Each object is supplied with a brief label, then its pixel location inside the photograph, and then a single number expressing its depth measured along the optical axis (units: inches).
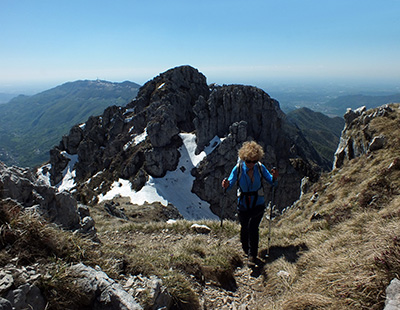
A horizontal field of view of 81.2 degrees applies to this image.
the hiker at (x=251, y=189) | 262.2
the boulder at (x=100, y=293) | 137.6
